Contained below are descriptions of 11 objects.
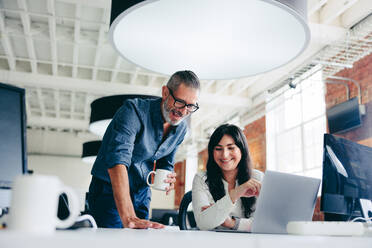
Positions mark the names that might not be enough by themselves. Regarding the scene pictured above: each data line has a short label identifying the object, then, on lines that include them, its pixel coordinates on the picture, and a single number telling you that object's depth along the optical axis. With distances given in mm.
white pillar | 12922
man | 1557
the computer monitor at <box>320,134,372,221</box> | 1345
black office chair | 1770
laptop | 1129
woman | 1704
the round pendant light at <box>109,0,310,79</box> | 1422
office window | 6321
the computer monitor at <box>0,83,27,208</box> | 969
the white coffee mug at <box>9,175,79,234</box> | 557
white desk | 485
